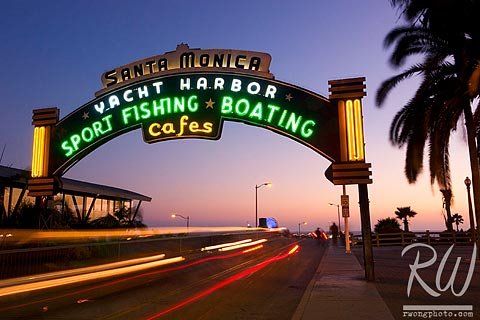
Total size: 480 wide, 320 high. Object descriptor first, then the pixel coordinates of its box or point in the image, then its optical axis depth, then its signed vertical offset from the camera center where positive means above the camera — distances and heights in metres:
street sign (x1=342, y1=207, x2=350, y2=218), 29.47 +1.30
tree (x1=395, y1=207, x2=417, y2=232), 71.31 +2.72
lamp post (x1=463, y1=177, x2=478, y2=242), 26.92 +1.76
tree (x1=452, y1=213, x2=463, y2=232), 90.38 +2.53
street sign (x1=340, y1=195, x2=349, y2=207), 28.42 +1.94
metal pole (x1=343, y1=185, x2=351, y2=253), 27.75 -0.09
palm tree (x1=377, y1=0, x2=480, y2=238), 16.91 +5.68
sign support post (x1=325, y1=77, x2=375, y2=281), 14.10 +2.50
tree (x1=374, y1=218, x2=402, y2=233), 43.98 +0.95
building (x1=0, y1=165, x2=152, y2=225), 29.30 +3.31
